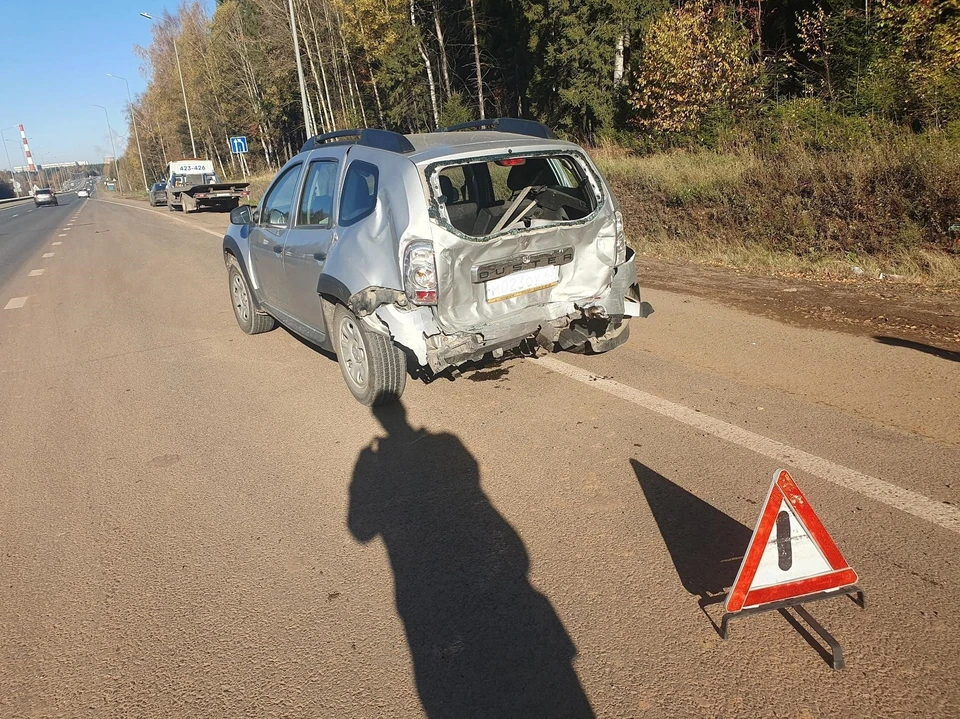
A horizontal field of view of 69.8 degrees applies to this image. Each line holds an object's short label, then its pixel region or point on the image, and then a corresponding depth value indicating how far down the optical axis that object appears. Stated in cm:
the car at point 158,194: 4147
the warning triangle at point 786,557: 246
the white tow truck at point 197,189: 2836
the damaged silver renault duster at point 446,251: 427
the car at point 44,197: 7519
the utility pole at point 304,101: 2090
